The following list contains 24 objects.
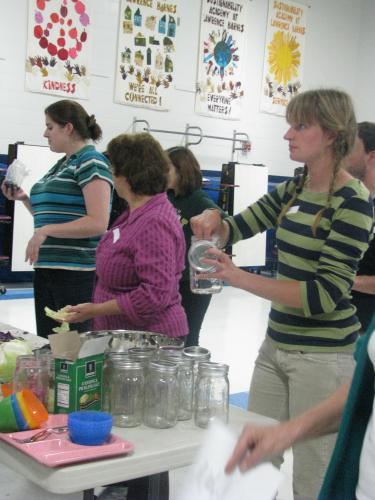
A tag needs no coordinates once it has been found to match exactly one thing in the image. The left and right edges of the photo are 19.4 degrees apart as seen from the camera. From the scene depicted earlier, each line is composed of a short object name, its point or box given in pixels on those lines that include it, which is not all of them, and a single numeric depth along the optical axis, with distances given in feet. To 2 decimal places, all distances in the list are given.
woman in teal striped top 14.37
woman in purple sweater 11.54
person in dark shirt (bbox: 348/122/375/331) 12.81
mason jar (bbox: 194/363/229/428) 9.79
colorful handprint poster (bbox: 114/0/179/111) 38.34
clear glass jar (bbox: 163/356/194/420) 9.87
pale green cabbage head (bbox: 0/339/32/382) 10.66
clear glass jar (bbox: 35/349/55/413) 9.92
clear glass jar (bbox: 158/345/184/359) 10.05
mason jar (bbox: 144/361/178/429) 9.69
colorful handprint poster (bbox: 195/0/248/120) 42.42
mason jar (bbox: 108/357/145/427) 9.76
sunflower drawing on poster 46.23
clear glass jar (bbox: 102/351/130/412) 9.89
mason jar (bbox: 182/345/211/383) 9.95
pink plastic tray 8.73
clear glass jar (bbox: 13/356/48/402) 9.93
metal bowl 10.40
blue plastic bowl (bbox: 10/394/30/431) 9.28
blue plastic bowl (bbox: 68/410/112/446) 8.99
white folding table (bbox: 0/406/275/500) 8.64
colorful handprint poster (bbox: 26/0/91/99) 34.59
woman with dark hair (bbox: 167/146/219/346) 17.05
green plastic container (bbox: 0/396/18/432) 9.27
